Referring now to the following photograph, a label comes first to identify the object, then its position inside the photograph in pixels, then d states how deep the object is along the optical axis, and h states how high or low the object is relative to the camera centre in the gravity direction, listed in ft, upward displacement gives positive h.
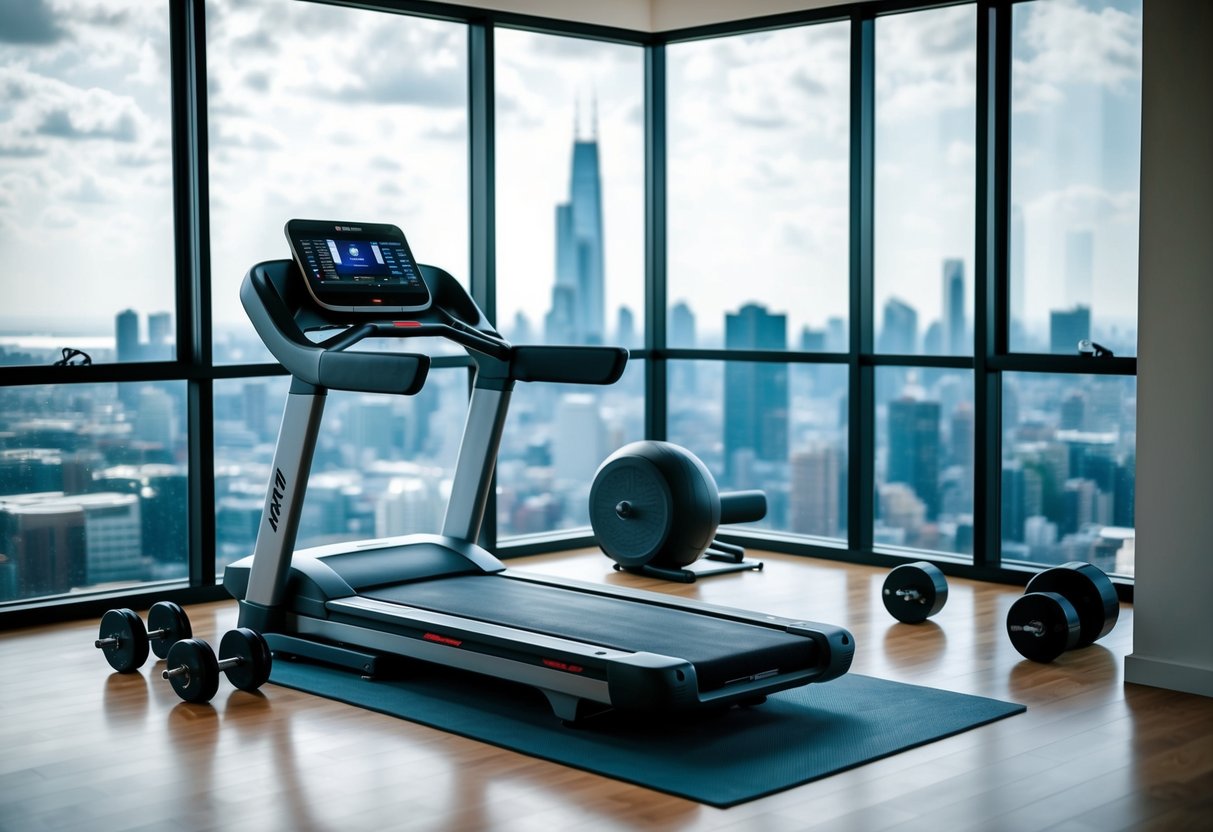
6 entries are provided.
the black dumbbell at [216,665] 14.40 -2.97
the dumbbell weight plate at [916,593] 18.04 -2.81
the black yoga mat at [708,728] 12.32 -3.39
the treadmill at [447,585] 13.60 -2.48
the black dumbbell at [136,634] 15.64 -2.84
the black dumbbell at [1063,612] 16.05 -2.77
